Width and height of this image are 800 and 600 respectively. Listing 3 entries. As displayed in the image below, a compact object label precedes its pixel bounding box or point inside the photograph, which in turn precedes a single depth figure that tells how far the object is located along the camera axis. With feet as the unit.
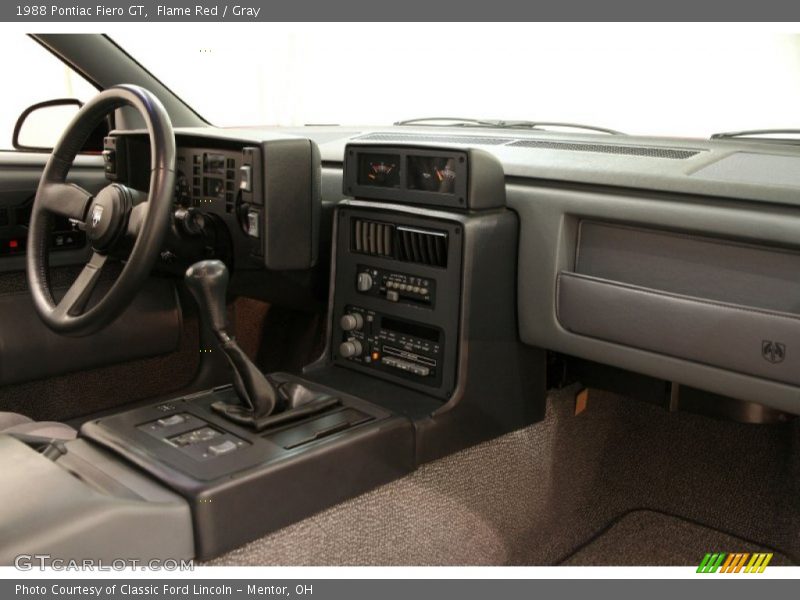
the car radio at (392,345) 5.19
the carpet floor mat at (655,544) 6.37
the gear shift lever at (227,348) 4.35
